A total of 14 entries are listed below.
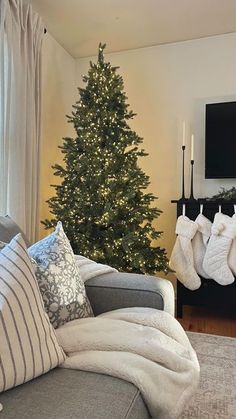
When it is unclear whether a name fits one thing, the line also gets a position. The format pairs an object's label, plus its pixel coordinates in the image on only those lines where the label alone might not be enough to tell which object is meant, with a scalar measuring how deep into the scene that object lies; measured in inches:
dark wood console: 100.3
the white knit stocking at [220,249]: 95.9
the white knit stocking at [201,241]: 101.0
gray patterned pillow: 42.4
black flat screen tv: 109.1
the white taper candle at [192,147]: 117.0
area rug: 54.4
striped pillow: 31.5
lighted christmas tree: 89.9
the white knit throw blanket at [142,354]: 34.5
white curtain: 85.1
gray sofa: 28.0
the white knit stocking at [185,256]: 100.6
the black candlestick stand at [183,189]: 108.7
